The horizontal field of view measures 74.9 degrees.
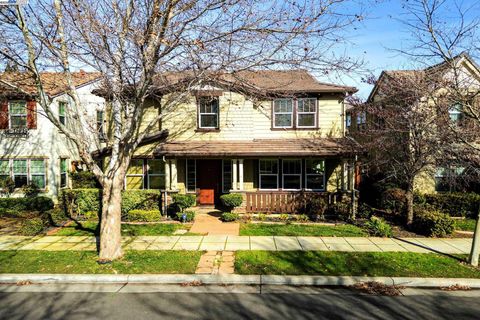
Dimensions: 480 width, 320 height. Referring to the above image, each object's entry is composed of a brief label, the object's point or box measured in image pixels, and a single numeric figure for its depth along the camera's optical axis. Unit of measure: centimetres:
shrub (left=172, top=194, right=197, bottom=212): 1360
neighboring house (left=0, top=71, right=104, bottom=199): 1678
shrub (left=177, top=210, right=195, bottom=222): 1312
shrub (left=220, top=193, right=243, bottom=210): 1384
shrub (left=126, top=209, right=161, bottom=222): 1338
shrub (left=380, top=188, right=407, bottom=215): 1465
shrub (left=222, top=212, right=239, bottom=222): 1307
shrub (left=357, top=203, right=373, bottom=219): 1389
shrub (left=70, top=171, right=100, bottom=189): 1750
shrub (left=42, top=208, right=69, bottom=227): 1278
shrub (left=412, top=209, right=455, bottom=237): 1120
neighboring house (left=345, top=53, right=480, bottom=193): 938
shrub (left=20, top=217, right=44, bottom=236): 1147
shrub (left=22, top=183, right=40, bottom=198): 1639
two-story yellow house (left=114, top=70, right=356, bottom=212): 1504
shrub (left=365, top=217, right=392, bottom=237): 1116
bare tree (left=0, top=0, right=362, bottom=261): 777
